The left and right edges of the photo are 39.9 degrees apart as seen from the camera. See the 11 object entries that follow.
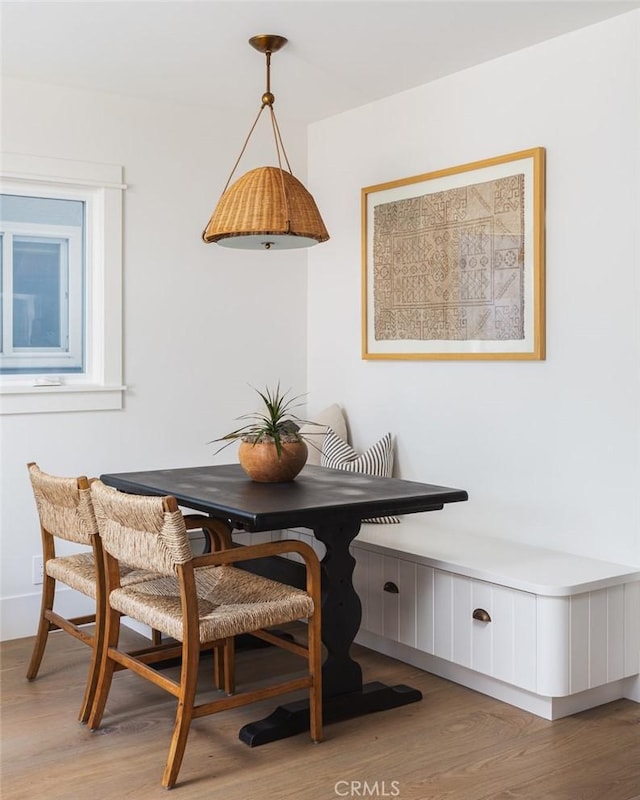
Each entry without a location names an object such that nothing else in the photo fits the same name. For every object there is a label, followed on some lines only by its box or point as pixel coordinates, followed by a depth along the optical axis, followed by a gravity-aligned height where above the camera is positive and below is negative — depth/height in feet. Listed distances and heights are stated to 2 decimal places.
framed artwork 11.67 +1.86
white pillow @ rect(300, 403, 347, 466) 14.76 -0.66
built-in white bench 9.62 -2.66
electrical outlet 13.05 -2.70
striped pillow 13.64 -1.08
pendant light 10.00 +2.05
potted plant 10.65 -0.76
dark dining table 9.03 -1.31
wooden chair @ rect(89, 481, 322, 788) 8.18 -2.17
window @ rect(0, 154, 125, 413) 12.97 +1.57
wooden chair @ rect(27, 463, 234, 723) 9.68 -2.09
